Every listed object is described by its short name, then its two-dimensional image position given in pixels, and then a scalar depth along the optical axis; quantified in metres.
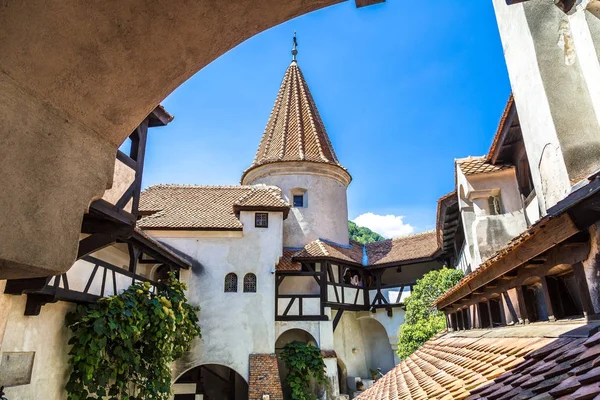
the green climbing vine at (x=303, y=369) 14.92
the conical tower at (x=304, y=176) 19.88
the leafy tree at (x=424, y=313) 13.48
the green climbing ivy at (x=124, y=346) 8.34
